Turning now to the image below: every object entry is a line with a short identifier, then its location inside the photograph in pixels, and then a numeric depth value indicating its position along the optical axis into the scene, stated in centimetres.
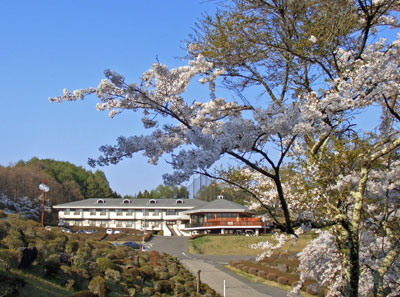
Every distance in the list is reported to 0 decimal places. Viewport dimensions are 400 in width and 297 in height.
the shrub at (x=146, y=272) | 1680
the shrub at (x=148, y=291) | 1423
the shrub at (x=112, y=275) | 1368
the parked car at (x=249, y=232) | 4972
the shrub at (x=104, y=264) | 1472
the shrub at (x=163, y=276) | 1770
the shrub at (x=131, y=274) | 1546
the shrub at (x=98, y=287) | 1175
